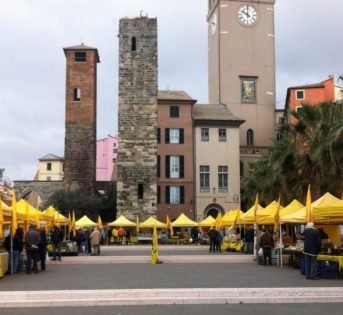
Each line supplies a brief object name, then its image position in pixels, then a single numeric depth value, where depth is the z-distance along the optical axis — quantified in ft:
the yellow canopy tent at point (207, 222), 145.88
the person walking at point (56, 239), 85.71
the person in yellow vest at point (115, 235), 160.86
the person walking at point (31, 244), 66.97
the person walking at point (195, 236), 162.81
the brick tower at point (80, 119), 210.38
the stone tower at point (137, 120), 180.45
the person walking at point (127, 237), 160.25
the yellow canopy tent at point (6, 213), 63.16
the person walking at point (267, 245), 77.97
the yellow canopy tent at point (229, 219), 115.96
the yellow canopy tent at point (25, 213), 73.09
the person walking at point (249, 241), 103.14
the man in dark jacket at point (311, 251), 57.16
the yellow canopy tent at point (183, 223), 151.02
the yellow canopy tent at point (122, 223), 152.87
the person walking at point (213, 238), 113.39
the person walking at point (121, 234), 159.94
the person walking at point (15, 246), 68.78
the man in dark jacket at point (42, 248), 70.79
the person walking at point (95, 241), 101.45
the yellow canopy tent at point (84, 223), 141.71
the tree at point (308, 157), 88.59
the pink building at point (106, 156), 345.92
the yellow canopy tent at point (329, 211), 60.90
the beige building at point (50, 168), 364.99
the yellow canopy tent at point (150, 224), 151.02
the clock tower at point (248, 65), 222.69
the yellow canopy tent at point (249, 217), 90.62
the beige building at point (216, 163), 205.46
